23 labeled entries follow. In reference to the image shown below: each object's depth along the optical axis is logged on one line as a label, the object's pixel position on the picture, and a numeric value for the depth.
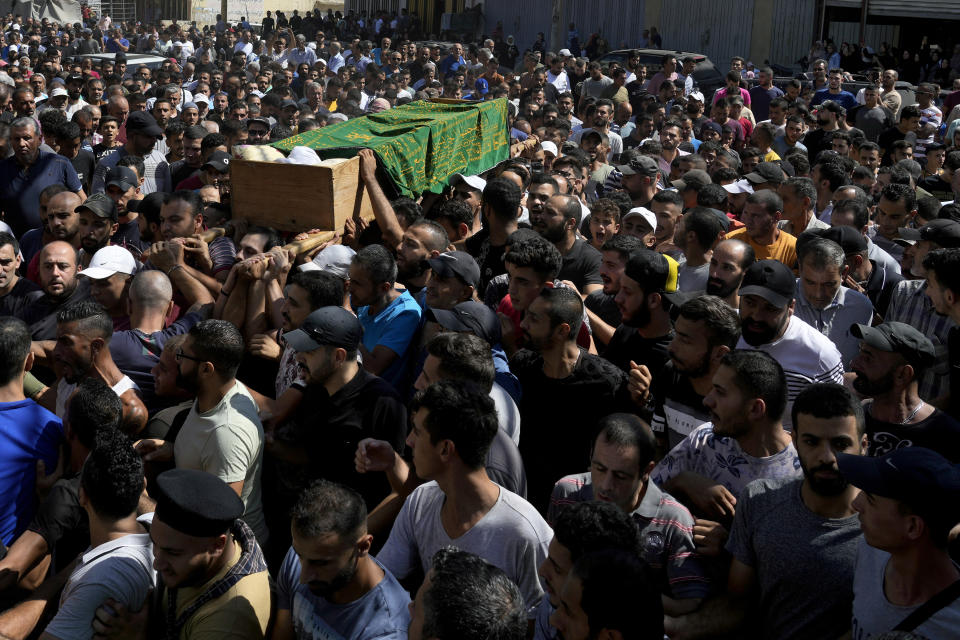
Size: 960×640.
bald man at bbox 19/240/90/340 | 5.67
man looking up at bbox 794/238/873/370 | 5.06
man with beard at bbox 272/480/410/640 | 2.93
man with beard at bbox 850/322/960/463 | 3.91
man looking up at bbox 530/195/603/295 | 5.95
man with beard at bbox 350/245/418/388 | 4.90
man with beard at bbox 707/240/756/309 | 5.13
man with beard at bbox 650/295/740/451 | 4.07
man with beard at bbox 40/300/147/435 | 4.47
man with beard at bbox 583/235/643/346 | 5.46
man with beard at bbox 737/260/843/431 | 4.38
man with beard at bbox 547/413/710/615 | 3.13
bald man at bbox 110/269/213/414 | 4.77
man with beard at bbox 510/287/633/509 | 4.25
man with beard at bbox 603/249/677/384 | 4.70
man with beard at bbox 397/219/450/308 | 5.53
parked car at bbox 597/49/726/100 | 18.70
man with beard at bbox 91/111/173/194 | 8.42
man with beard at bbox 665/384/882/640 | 3.04
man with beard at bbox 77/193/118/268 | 6.33
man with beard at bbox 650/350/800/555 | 3.52
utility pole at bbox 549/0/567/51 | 26.66
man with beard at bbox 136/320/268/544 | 3.84
